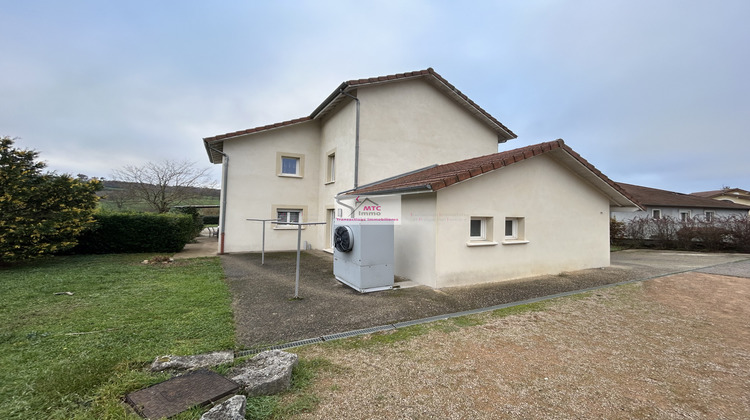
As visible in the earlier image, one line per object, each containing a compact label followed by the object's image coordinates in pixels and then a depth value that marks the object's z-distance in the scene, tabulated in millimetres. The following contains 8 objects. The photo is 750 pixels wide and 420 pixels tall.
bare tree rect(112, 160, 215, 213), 21906
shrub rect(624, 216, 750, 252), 14492
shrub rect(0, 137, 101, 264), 8438
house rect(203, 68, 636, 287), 7016
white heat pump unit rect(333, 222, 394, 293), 6273
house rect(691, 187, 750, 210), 33750
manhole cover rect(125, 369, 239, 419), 2338
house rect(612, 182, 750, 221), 21609
